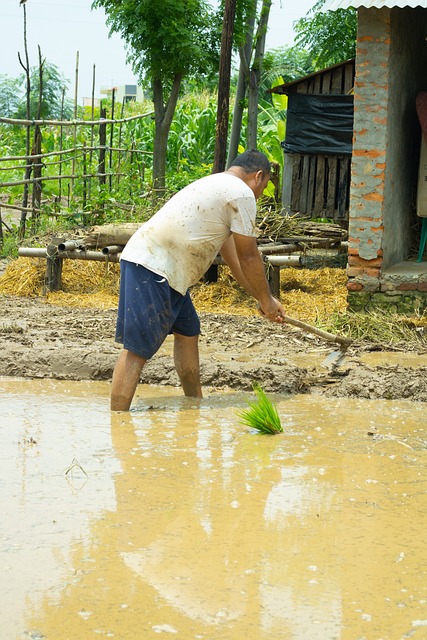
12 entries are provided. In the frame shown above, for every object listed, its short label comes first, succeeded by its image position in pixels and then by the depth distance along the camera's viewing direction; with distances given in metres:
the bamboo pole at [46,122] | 12.16
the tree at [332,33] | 16.31
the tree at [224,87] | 10.76
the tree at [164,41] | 12.30
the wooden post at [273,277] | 9.97
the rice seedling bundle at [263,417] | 5.05
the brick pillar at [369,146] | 8.09
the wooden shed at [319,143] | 12.84
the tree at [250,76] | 13.20
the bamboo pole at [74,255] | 10.32
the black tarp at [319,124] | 12.76
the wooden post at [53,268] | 10.37
